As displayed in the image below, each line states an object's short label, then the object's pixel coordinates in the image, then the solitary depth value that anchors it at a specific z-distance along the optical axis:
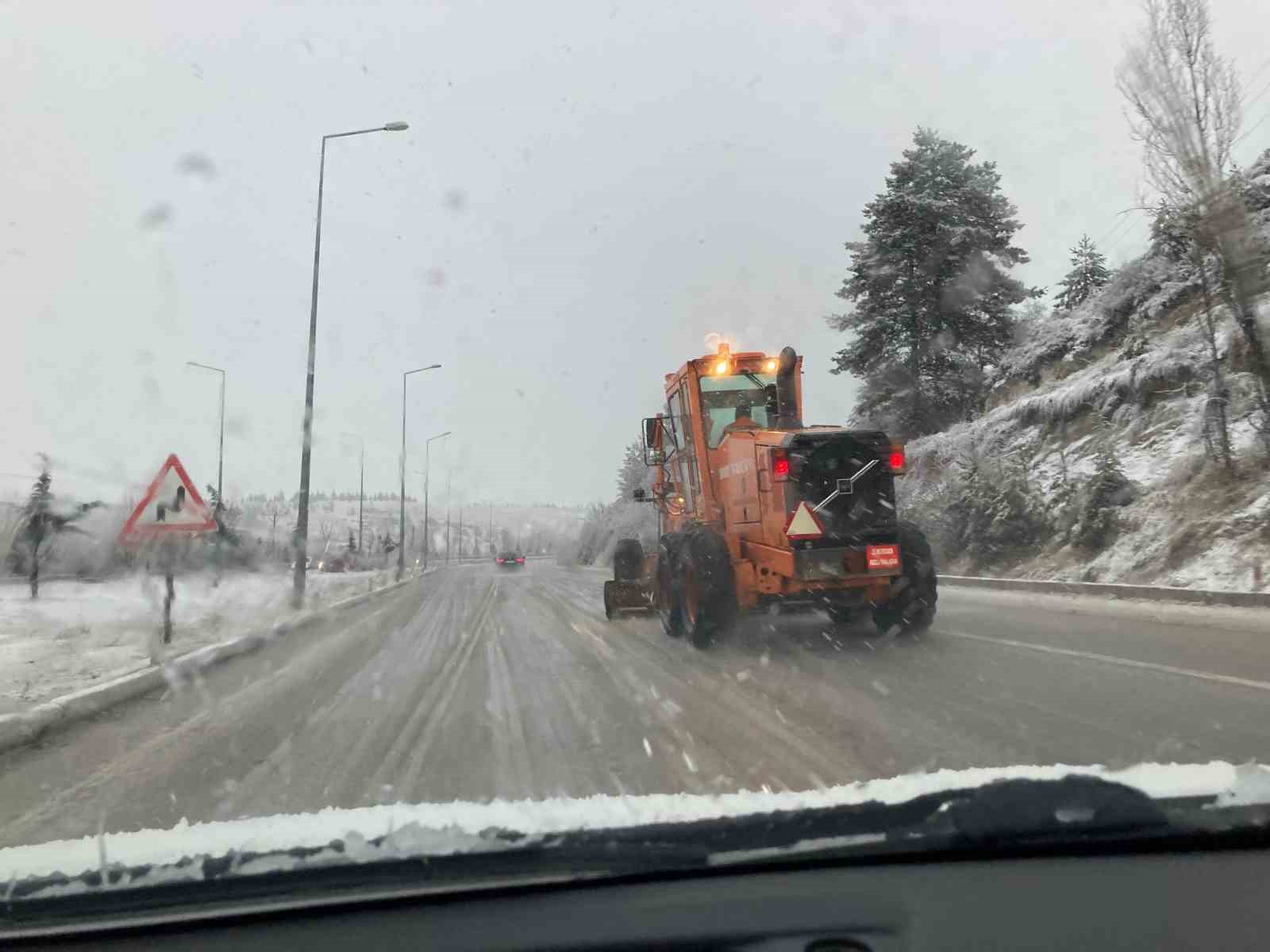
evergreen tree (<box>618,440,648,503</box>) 73.11
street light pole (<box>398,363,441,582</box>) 41.20
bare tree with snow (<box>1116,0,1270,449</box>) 15.07
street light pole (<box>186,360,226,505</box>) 37.71
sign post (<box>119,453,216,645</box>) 10.66
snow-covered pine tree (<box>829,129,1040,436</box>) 29.84
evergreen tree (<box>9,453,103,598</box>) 22.44
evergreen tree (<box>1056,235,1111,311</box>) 33.09
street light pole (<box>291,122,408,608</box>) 20.47
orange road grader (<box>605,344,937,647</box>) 9.45
